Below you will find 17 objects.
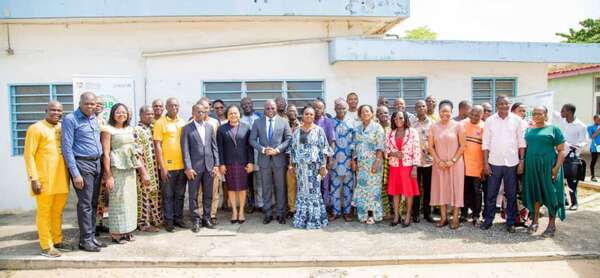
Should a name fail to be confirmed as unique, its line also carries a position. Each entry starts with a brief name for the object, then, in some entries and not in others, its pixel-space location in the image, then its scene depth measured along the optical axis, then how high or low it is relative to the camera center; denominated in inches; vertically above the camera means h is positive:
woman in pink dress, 202.8 -16.2
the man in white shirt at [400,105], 222.7 +13.2
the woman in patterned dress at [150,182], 203.0 -25.3
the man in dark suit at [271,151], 214.4 -11.0
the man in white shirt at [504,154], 198.8 -12.9
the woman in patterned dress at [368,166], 210.8 -19.4
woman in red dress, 206.5 -14.6
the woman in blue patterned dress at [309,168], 207.9 -20.3
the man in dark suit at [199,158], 205.8 -14.4
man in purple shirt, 221.2 +0.8
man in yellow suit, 171.5 -16.4
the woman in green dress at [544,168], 191.9 -19.5
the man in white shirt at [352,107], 236.7 +13.2
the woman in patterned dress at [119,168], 186.7 -17.4
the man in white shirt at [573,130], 275.0 -1.8
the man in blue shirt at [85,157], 173.6 -11.3
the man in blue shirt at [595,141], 352.2 -12.4
